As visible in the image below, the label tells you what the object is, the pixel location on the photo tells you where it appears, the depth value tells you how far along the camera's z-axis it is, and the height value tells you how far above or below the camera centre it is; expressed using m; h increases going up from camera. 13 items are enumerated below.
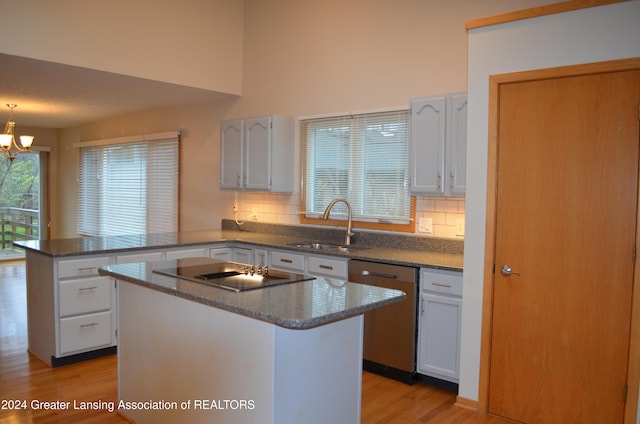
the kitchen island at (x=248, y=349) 2.02 -0.72
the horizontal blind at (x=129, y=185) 6.67 +0.01
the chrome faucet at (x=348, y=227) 4.48 -0.33
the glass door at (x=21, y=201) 8.91 -0.30
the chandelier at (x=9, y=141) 5.58 +0.50
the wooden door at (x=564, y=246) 2.69 -0.29
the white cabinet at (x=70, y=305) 3.76 -0.93
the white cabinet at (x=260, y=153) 4.91 +0.36
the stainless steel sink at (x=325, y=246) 4.33 -0.51
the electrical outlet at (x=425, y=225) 4.11 -0.27
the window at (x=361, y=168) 4.31 +0.21
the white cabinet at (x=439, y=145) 3.58 +0.35
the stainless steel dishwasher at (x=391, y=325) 3.53 -0.97
